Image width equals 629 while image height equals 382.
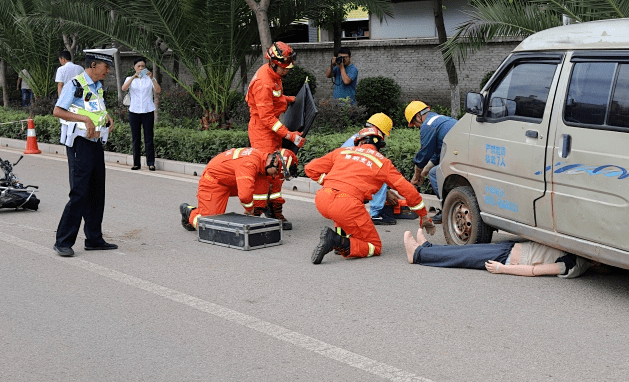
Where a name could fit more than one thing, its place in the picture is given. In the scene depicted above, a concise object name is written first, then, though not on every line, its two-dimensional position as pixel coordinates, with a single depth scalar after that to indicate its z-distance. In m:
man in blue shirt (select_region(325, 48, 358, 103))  15.79
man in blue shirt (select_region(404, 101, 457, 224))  9.07
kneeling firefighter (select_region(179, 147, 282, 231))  8.34
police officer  7.70
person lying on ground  6.79
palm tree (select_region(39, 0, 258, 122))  15.74
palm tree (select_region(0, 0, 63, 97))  22.48
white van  5.85
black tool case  8.05
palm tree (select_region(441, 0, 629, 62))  10.61
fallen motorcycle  10.16
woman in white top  14.05
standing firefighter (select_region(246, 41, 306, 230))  9.20
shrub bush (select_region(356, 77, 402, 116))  18.70
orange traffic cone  17.34
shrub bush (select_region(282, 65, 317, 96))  20.62
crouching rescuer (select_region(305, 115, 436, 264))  7.45
